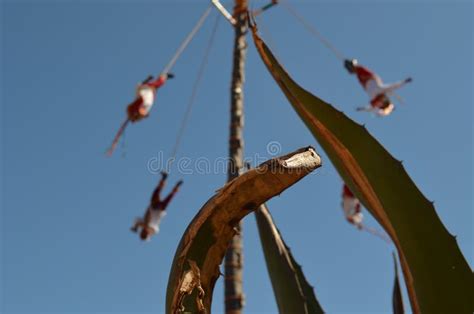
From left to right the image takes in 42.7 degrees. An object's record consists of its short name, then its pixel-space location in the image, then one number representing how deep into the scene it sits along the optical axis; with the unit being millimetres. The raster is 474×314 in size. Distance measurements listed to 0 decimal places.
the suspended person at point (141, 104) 5069
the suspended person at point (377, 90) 5395
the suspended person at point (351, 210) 5461
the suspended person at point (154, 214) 4945
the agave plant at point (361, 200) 580
